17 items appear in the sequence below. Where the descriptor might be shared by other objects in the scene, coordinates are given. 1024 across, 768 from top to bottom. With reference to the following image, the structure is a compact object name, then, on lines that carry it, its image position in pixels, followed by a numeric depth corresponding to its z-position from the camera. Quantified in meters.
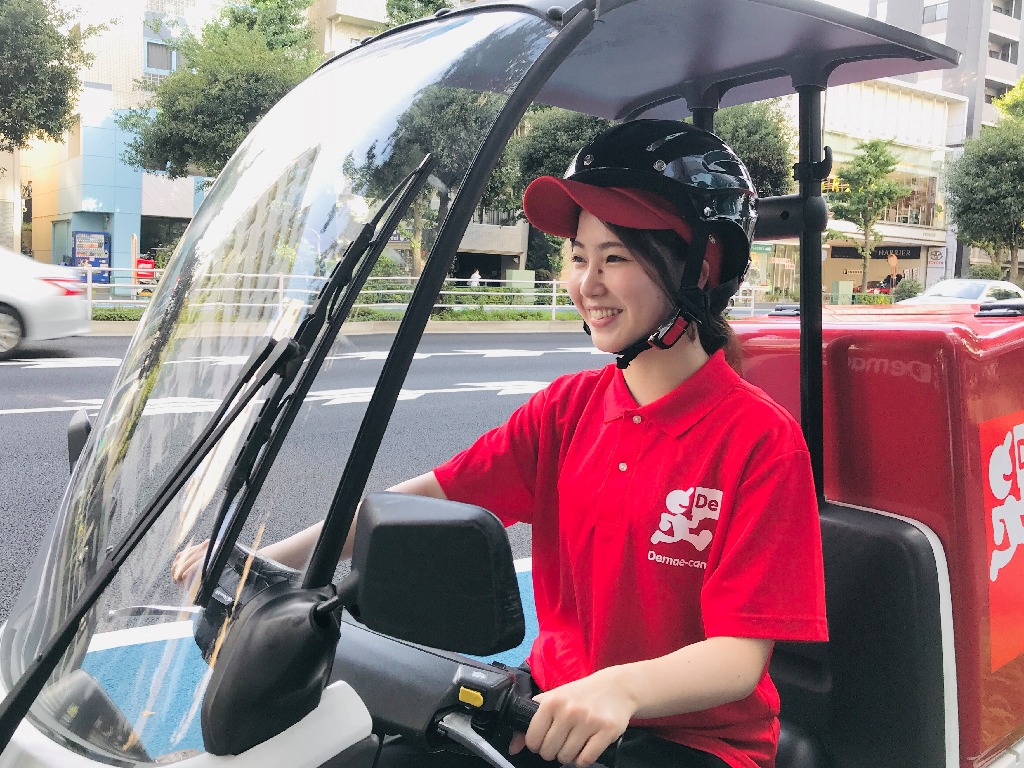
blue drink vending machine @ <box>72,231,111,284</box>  28.02
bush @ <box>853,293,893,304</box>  33.04
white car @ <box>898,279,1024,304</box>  19.84
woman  1.26
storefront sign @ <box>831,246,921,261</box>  47.97
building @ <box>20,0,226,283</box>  27.83
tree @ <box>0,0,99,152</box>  18.20
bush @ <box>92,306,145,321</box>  15.70
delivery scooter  0.92
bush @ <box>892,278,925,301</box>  34.09
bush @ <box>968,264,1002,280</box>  38.00
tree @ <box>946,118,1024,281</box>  33.12
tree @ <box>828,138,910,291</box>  35.16
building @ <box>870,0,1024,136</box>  46.56
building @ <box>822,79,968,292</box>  38.23
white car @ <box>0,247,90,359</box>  10.80
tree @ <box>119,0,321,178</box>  21.59
